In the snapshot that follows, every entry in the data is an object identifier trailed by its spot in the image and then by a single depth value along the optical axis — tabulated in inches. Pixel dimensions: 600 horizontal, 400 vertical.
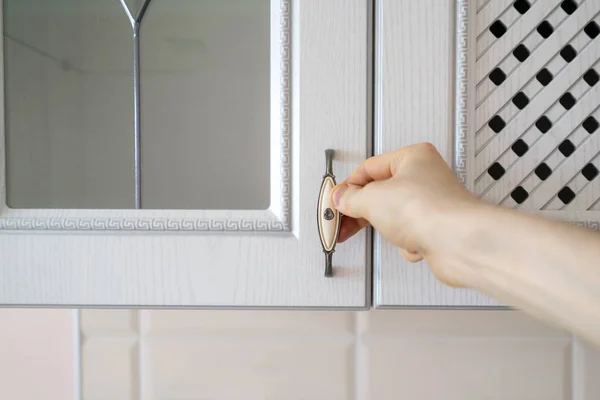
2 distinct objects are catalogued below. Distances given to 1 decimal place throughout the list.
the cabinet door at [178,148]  17.7
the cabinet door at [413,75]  17.6
